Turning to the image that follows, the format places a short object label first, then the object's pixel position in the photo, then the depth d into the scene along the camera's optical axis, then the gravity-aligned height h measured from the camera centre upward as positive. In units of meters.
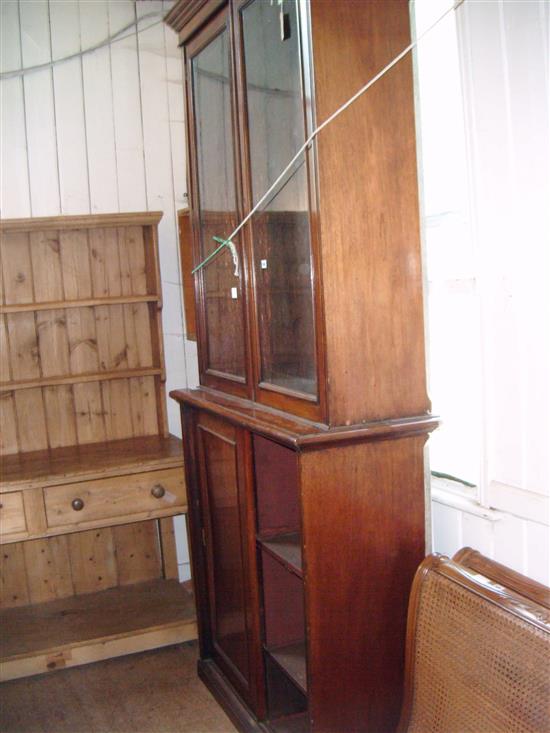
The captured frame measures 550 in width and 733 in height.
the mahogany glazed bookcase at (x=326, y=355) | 1.57 -0.14
